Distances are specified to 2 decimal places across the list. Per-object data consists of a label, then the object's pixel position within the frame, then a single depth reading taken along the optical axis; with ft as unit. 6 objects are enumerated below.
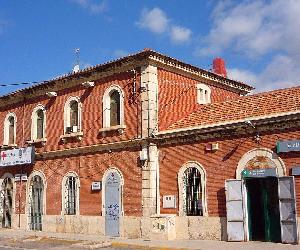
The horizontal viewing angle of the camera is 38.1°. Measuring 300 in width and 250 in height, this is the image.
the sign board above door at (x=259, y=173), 47.50
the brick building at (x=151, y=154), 49.14
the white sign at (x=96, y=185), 63.31
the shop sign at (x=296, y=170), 45.73
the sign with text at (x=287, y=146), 46.01
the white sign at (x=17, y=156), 74.02
